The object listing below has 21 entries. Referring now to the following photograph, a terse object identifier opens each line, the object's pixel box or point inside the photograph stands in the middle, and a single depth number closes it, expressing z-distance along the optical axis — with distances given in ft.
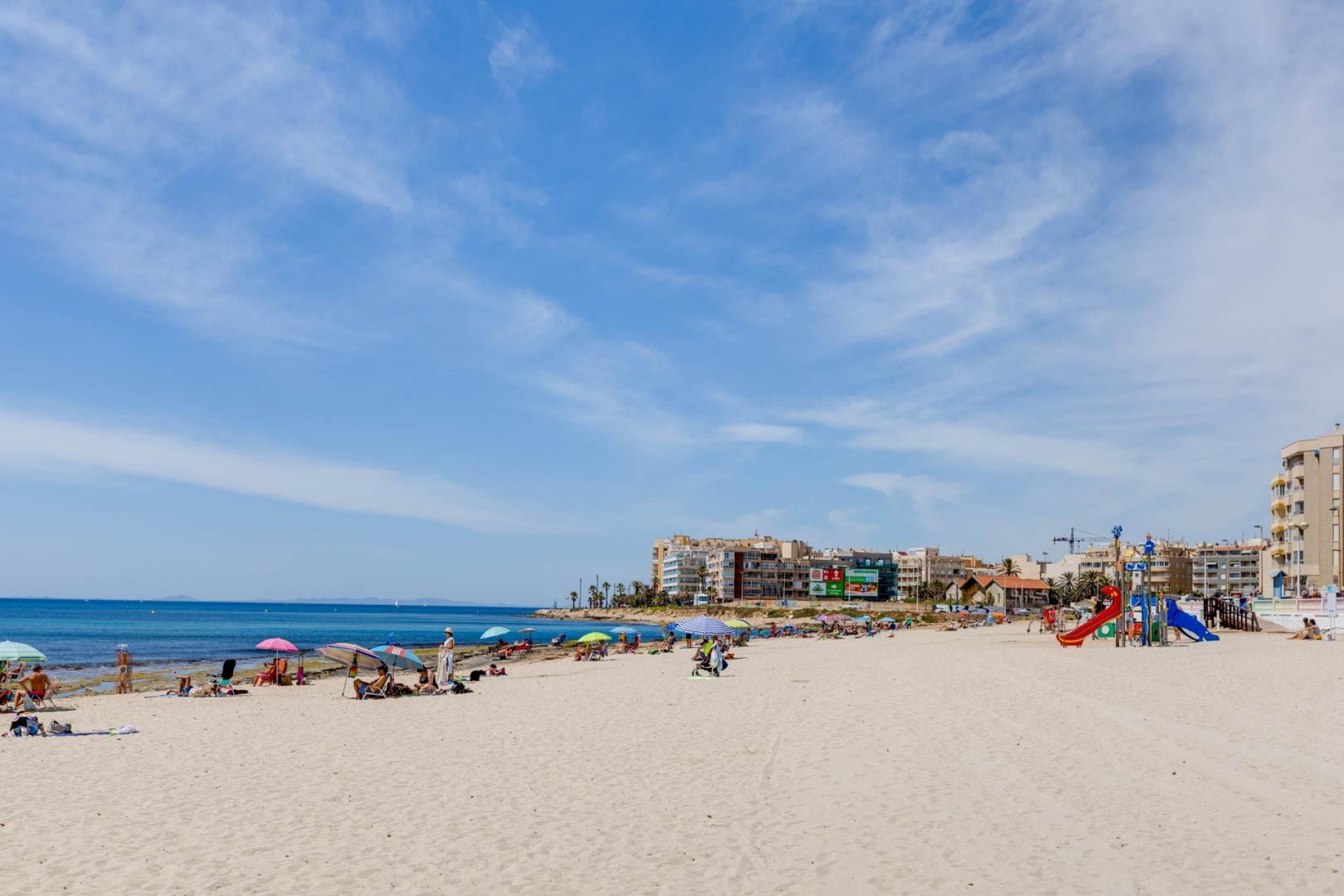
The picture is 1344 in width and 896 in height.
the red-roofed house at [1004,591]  485.15
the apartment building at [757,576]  590.55
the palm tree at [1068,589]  459.73
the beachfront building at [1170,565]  544.62
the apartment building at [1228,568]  543.80
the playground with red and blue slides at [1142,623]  137.18
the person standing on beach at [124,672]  101.09
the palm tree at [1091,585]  435.12
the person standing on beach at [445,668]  91.25
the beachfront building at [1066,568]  606.14
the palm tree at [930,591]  575.66
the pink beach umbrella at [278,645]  97.45
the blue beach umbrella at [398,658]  87.71
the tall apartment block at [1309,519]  245.86
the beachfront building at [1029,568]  636.07
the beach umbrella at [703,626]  135.23
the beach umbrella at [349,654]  86.99
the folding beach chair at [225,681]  89.61
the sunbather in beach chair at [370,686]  83.35
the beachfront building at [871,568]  563.89
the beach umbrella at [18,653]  82.12
